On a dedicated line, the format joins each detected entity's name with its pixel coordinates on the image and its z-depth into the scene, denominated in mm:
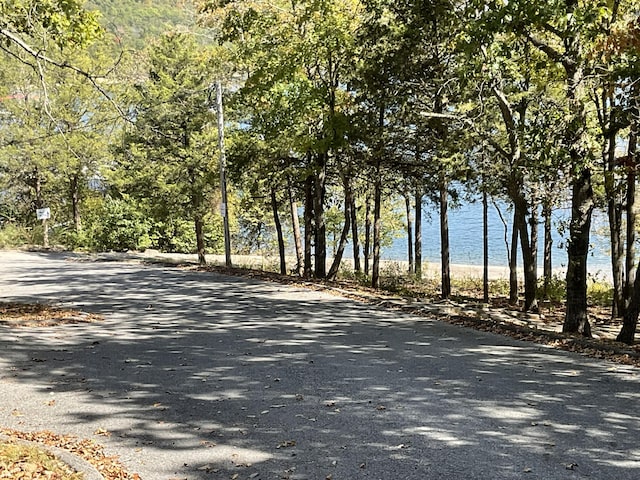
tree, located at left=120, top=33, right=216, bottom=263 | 21406
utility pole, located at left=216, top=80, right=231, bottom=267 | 18859
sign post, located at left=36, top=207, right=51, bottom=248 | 26000
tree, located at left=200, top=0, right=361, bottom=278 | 14523
